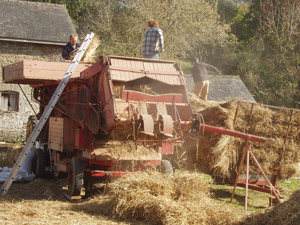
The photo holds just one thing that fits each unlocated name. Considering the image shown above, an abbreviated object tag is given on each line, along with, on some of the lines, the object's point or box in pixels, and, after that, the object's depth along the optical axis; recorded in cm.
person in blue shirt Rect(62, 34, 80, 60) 1036
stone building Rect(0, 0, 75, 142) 1891
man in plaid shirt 990
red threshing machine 684
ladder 799
